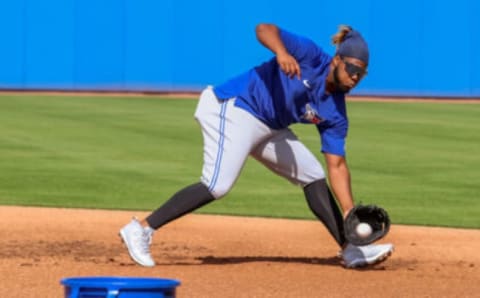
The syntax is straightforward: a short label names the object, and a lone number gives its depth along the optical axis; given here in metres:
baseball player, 14.02
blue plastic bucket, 8.05
